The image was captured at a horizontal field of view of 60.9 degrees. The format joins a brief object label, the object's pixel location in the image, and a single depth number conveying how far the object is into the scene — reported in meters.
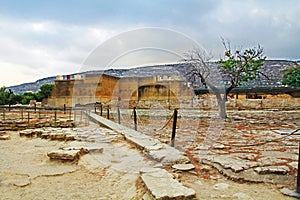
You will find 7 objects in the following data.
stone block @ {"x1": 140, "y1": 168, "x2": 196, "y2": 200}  2.52
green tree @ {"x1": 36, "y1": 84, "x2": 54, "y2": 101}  30.67
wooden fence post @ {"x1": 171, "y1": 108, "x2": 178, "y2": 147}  5.13
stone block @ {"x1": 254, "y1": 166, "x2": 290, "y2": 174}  3.20
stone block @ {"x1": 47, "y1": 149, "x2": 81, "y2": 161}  4.53
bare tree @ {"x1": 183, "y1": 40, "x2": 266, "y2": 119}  11.25
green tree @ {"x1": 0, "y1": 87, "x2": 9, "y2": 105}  27.85
